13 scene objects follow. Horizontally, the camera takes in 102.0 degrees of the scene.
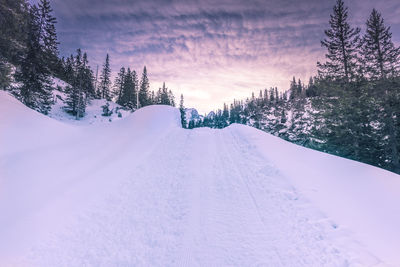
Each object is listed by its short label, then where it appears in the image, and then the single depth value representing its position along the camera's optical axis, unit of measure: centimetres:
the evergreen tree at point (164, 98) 4594
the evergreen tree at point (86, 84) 2982
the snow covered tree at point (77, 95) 2686
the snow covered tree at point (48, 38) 1798
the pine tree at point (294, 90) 8121
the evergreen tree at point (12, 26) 1013
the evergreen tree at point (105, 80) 4747
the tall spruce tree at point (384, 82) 1164
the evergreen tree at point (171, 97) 5897
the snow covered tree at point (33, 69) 1598
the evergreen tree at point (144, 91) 4443
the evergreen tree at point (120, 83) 4659
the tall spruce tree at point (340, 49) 1358
